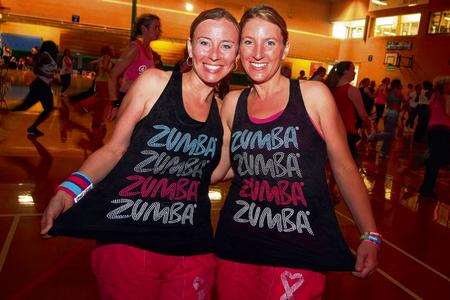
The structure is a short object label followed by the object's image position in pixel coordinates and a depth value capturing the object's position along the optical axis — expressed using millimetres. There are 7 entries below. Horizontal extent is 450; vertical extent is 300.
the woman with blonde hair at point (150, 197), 1985
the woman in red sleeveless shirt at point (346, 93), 6516
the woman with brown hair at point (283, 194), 2025
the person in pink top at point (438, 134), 7125
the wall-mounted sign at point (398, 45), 24969
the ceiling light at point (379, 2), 27734
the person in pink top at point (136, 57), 5453
